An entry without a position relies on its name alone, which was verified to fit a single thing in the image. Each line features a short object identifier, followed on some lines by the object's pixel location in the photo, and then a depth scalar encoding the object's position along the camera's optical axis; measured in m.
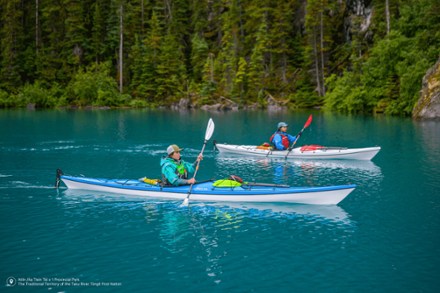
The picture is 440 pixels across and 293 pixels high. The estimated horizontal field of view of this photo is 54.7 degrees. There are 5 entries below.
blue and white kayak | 12.34
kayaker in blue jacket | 21.69
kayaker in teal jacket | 12.96
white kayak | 20.56
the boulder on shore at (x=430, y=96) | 36.34
